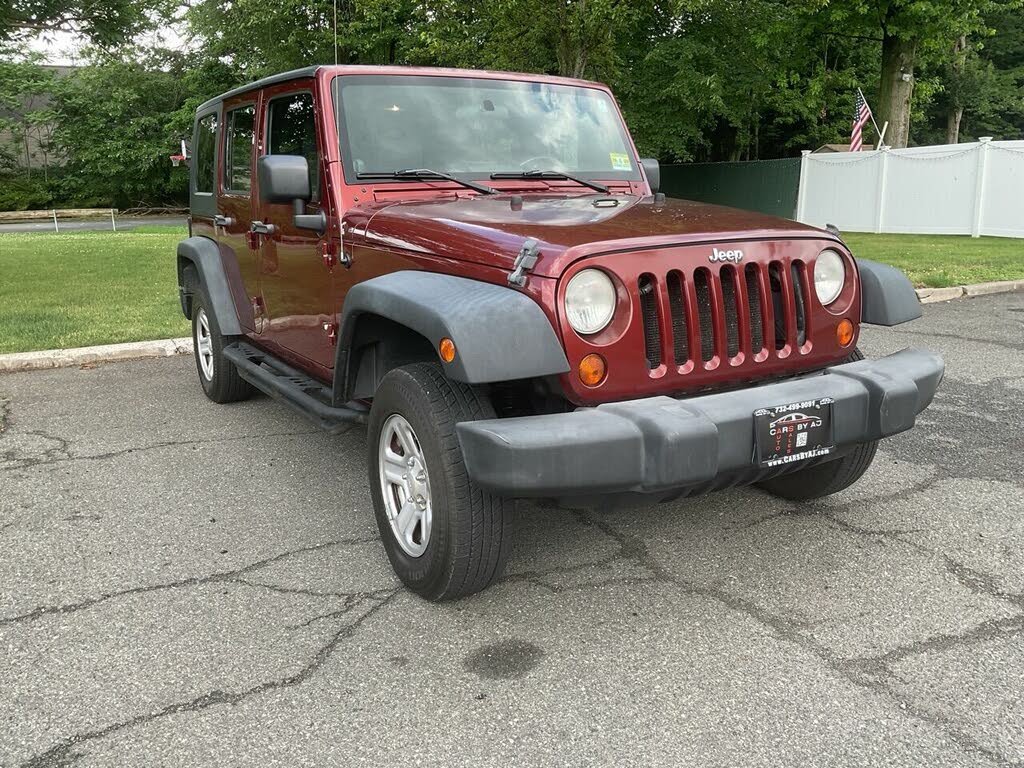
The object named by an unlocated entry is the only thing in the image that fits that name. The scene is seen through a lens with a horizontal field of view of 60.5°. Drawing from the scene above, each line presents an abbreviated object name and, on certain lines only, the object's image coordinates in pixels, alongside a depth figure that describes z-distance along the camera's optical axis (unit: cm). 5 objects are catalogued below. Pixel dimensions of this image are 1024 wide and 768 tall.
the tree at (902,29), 1941
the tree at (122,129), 3875
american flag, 2122
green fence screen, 2566
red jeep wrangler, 258
